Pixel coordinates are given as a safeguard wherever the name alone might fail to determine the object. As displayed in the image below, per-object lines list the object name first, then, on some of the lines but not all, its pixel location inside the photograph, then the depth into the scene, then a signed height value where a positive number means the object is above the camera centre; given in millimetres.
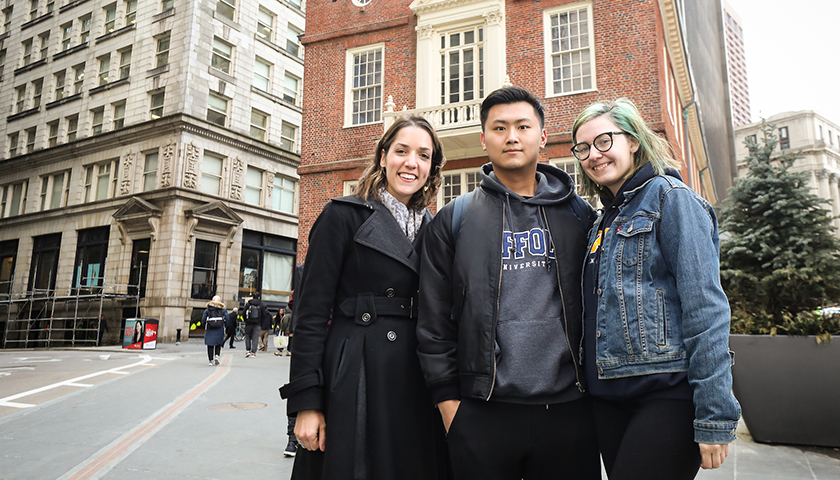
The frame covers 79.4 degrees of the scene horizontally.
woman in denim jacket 1781 -1
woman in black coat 2229 -141
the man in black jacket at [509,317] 2045 +12
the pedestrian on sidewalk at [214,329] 13383 -258
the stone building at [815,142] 76688 +28412
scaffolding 25859 +409
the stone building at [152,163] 26031 +9014
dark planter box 5105 -688
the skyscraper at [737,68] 128500 +65352
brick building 14055 +7667
